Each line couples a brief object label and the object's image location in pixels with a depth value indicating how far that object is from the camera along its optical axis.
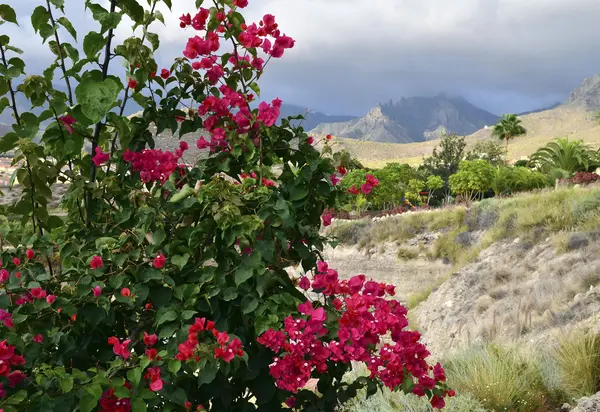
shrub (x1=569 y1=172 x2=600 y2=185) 21.23
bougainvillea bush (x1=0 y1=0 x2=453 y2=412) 1.98
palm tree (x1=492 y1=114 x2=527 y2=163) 46.47
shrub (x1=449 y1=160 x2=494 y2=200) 22.86
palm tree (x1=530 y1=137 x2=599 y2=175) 25.14
